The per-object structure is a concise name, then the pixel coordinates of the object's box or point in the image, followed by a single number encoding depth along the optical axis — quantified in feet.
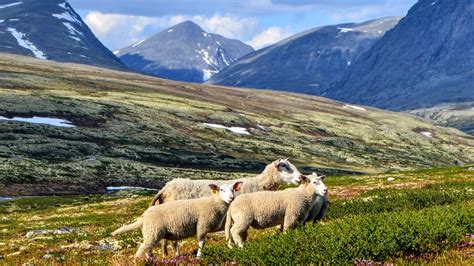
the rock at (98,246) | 75.77
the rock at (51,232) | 102.68
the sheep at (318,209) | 71.31
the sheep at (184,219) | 56.85
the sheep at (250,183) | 81.00
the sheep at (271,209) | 61.11
